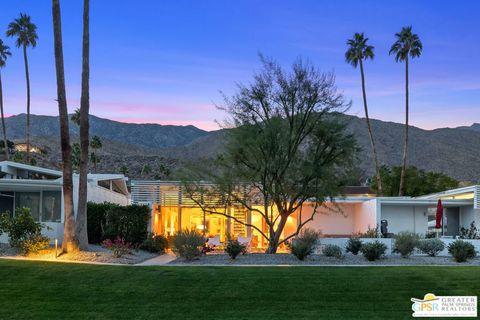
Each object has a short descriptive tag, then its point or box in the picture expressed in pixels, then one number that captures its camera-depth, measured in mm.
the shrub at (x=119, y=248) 18703
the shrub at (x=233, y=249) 18781
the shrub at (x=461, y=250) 18641
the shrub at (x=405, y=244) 19559
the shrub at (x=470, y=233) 25855
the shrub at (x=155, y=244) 22547
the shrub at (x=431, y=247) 20328
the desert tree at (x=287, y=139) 20203
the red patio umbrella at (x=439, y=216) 24188
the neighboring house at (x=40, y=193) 24500
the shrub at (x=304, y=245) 18562
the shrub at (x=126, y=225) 24234
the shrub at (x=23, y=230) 19328
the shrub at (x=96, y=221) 24828
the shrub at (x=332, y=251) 19109
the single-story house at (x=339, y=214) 28359
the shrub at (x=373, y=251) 18575
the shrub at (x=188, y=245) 18609
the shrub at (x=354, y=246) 20750
